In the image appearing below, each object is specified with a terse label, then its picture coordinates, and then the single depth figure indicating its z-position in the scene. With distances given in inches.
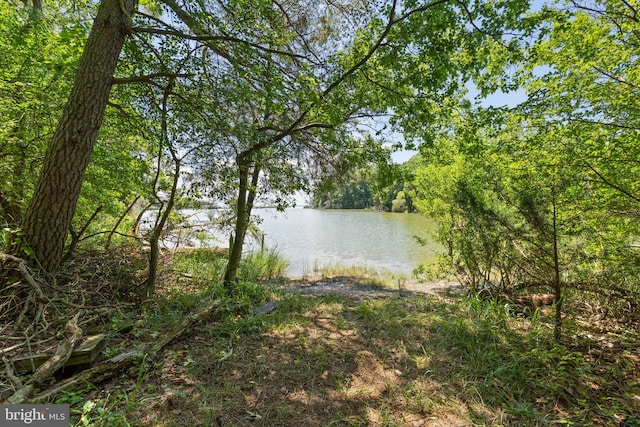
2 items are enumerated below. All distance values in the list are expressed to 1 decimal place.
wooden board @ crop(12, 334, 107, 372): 69.4
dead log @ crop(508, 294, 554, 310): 126.9
